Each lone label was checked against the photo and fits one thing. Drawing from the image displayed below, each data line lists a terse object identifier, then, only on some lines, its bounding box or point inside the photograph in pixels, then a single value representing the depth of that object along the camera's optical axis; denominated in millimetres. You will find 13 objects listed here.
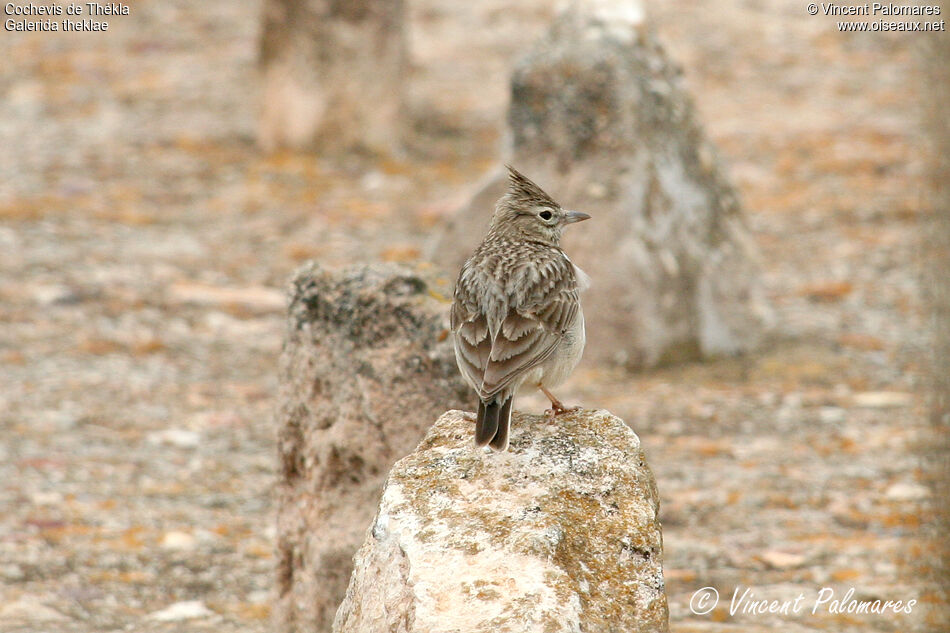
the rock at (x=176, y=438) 13742
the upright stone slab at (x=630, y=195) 15492
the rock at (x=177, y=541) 11570
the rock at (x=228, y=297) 17297
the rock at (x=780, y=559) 11148
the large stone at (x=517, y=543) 6109
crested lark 7953
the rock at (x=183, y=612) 10234
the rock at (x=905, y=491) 12289
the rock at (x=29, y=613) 9914
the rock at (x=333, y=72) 21500
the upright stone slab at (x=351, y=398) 8758
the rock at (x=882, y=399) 14555
